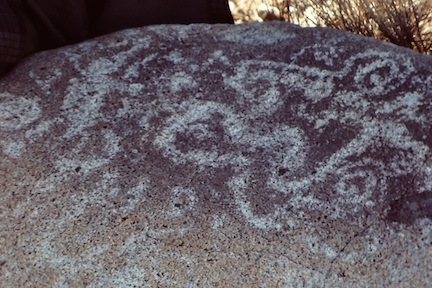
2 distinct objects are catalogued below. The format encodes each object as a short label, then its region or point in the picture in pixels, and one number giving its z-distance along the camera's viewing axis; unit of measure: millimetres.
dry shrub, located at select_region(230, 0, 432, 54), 1728
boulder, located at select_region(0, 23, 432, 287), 1076
